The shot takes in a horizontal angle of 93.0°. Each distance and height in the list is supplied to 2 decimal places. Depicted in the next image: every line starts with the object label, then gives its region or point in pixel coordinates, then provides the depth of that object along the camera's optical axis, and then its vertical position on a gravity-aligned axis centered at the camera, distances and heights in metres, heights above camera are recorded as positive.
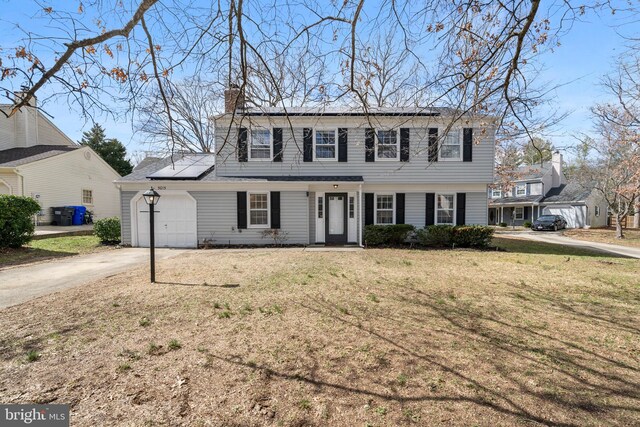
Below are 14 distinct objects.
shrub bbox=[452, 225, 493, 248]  12.20 -1.07
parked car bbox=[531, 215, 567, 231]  26.08 -1.23
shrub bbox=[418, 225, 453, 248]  12.28 -1.05
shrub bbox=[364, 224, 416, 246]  12.29 -0.96
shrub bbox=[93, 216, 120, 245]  12.63 -0.80
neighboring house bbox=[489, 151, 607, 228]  28.09 +0.82
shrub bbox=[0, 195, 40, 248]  10.00 -0.34
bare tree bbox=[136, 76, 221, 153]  22.00 +6.09
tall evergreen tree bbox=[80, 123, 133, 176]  31.50 +6.36
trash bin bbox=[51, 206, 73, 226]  18.17 -0.30
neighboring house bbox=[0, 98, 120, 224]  16.95 +2.54
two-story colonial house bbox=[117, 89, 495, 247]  12.44 +0.94
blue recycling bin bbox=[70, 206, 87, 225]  18.83 -0.31
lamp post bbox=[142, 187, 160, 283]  6.43 +0.04
